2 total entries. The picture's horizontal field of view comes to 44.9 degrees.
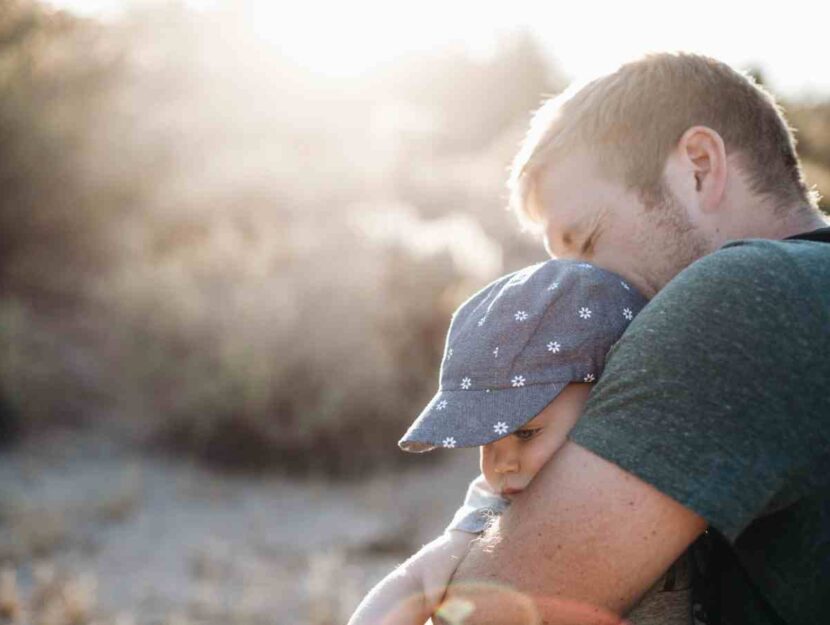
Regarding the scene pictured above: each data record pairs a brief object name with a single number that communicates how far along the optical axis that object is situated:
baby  0.67
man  0.55
